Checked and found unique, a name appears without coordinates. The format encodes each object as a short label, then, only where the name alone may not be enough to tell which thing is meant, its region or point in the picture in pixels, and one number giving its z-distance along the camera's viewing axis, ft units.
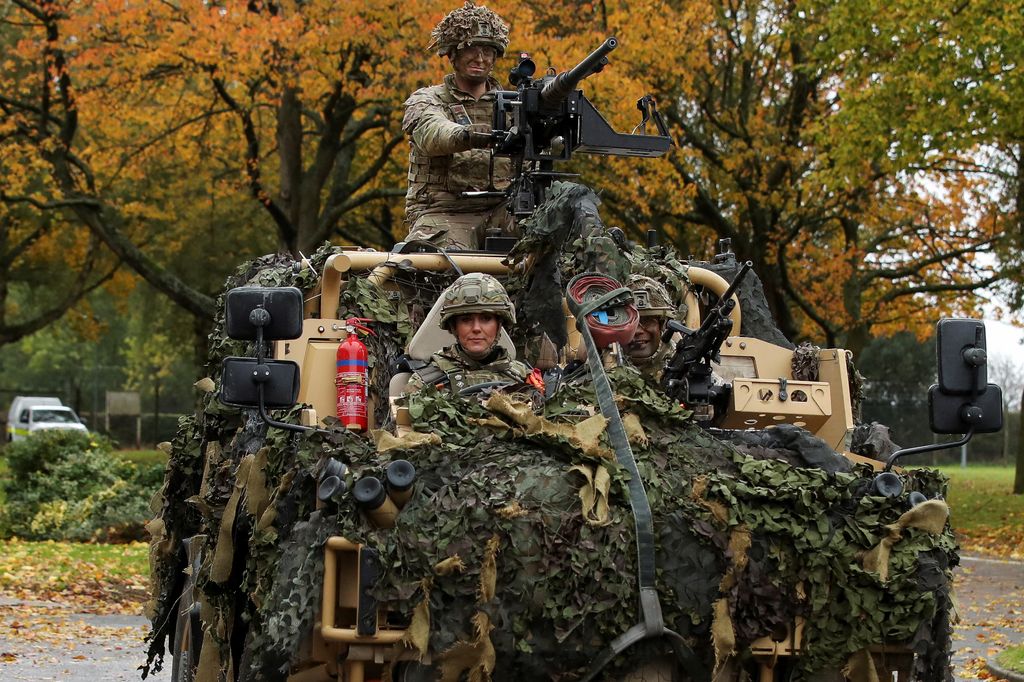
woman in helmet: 22.41
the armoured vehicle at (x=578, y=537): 16.89
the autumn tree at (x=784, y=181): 77.41
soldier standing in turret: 30.12
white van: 137.69
